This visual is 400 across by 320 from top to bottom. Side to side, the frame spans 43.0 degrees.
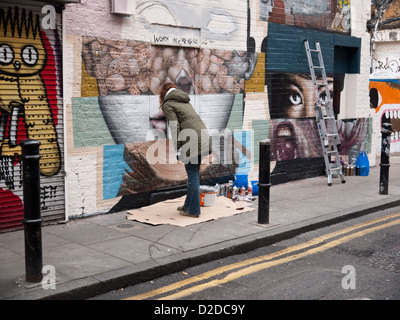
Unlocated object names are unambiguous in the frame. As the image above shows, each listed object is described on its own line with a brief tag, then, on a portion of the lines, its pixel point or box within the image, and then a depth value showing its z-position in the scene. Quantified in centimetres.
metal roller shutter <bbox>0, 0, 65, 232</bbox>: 695
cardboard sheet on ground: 778
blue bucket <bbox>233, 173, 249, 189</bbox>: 998
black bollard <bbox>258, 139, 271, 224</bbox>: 737
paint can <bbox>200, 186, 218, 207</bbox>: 877
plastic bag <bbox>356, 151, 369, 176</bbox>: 1237
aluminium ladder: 1123
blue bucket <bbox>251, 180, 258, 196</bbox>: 1003
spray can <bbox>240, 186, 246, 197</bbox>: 954
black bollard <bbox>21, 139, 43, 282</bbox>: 494
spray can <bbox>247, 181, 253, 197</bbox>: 970
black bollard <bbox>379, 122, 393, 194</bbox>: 977
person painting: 769
